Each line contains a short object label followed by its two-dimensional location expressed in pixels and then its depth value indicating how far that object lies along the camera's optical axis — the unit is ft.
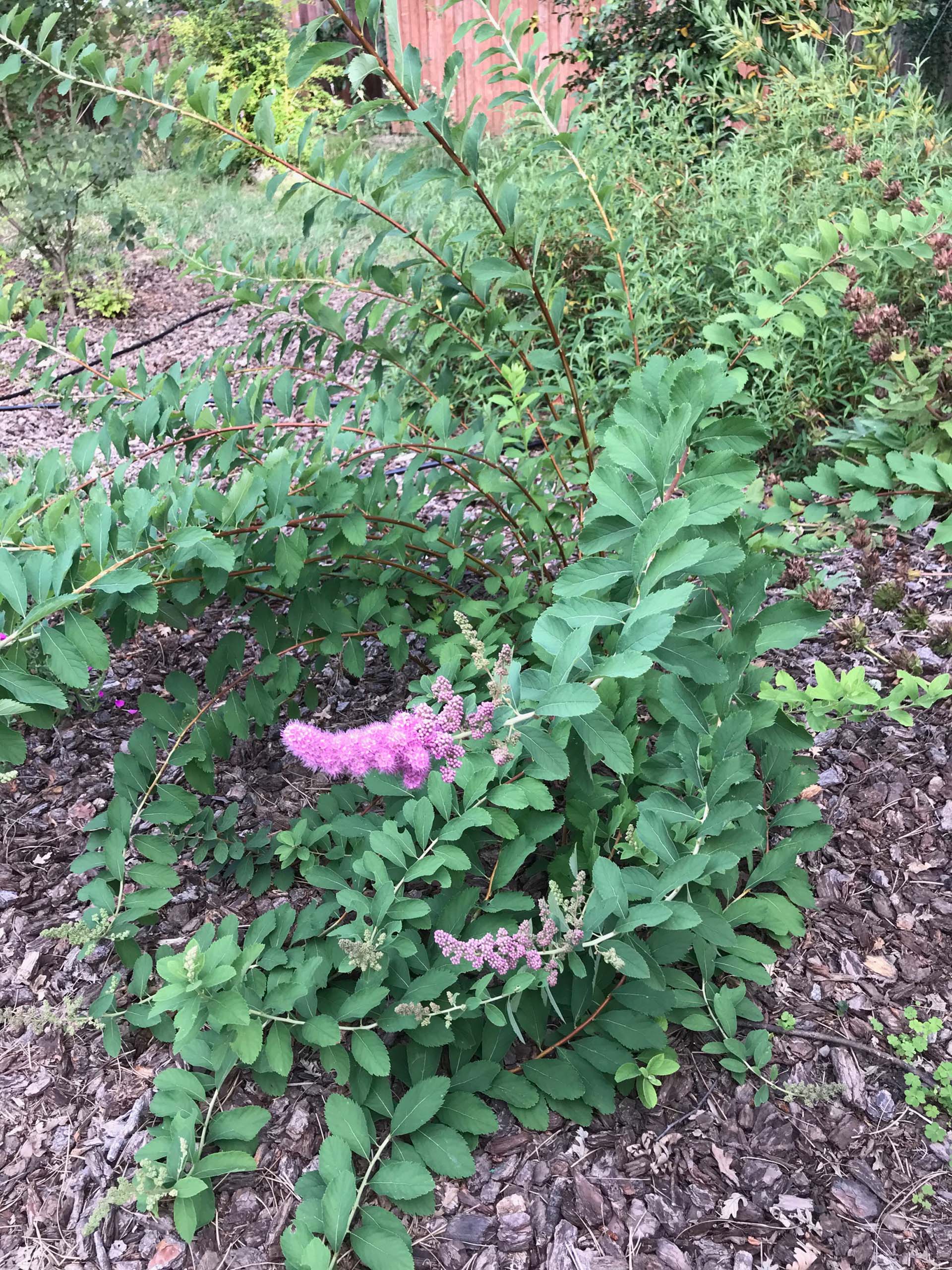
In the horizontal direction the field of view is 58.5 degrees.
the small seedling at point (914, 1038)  4.55
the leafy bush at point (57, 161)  16.88
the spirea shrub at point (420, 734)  3.58
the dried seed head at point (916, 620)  7.02
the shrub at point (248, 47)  31.32
